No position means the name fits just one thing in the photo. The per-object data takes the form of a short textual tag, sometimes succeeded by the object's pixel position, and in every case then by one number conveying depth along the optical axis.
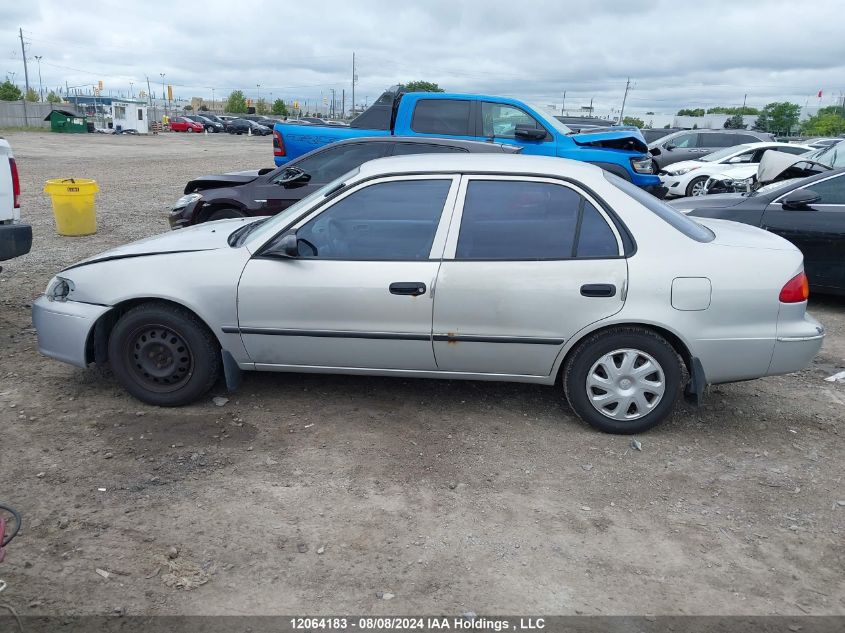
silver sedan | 3.93
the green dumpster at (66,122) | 48.41
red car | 58.81
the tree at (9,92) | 68.69
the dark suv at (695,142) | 18.62
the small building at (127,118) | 53.25
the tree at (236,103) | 112.17
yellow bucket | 9.53
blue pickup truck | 9.88
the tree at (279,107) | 111.50
